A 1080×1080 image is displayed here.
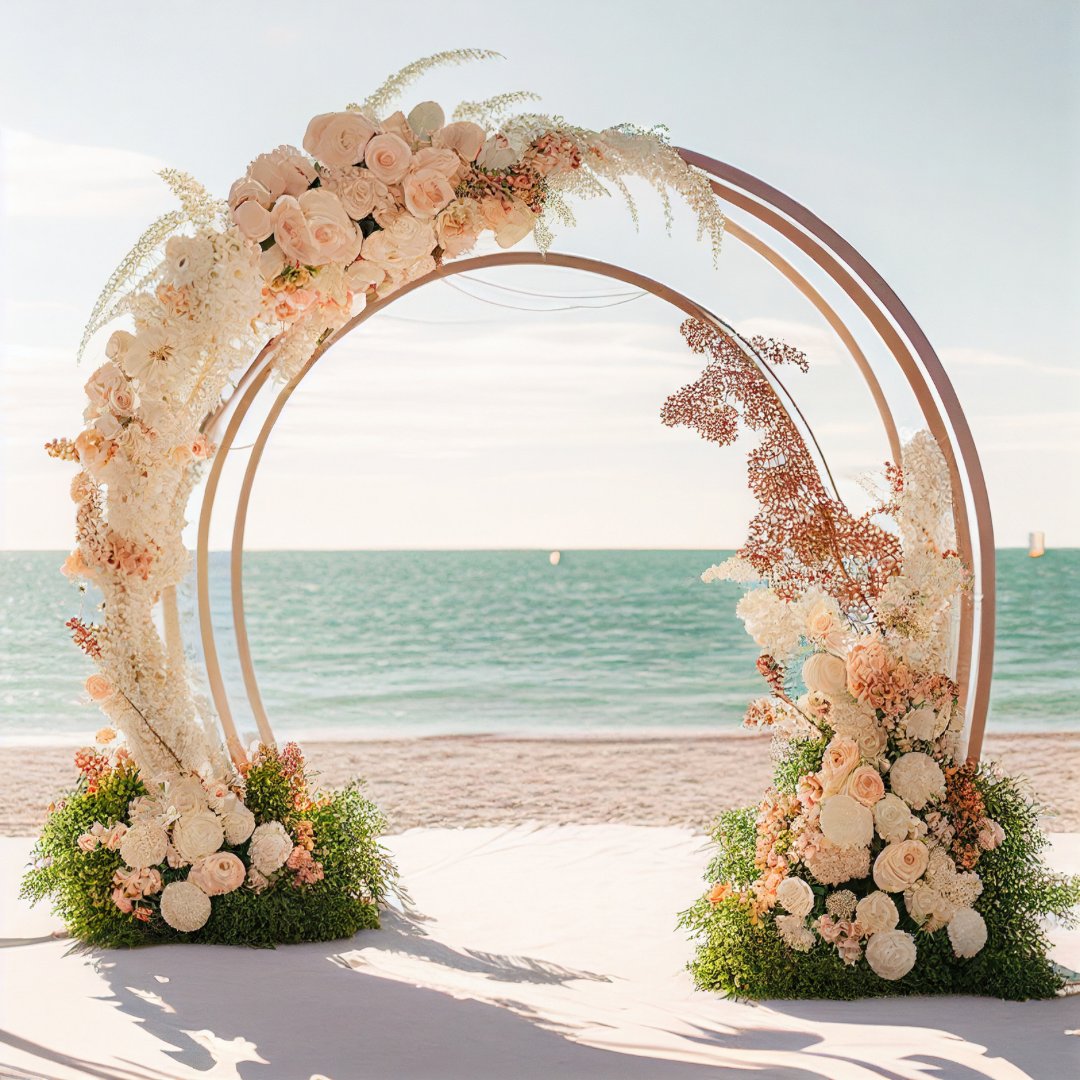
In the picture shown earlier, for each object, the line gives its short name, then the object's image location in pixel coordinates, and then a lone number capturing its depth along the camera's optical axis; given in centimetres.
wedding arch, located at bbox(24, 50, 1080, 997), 377
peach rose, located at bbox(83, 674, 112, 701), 400
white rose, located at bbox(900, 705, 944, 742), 381
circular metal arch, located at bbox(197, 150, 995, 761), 387
